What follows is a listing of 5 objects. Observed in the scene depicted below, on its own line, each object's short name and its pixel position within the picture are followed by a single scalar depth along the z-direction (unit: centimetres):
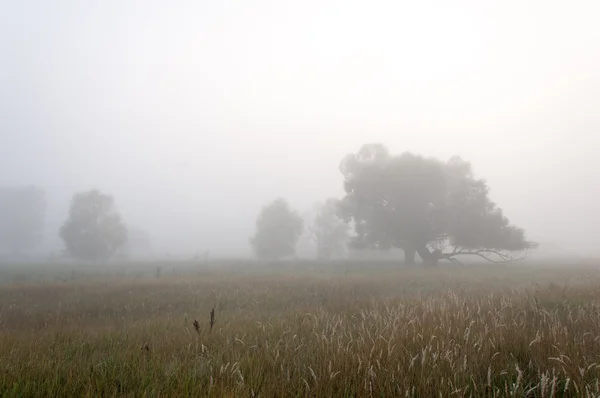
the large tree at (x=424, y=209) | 3212
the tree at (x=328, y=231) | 6606
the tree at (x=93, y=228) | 4581
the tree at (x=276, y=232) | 6180
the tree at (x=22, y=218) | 6419
